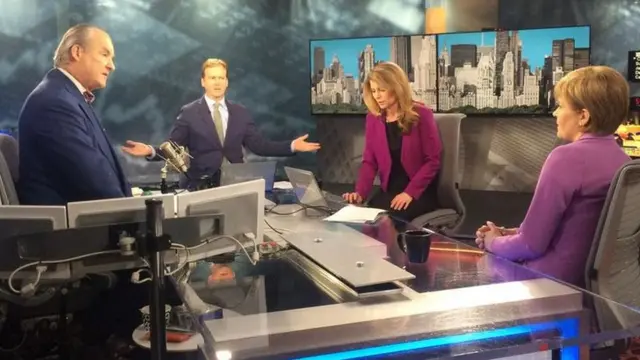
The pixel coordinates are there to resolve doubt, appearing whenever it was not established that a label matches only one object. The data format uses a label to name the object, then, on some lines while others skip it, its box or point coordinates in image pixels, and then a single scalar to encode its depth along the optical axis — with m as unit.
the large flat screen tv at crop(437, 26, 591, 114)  5.84
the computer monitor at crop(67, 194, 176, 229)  1.67
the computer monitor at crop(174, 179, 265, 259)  1.79
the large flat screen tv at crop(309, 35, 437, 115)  6.37
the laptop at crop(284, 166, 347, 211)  2.95
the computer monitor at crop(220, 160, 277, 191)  3.03
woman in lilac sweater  2.07
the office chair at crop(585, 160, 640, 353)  1.96
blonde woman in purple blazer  3.52
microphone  3.19
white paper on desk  2.73
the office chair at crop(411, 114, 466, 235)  3.51
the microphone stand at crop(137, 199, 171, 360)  1.39
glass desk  1.46
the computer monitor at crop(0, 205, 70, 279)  1.69
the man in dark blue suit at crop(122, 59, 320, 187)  4.27
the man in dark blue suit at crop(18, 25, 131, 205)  2.65
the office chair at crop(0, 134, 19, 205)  2.74
